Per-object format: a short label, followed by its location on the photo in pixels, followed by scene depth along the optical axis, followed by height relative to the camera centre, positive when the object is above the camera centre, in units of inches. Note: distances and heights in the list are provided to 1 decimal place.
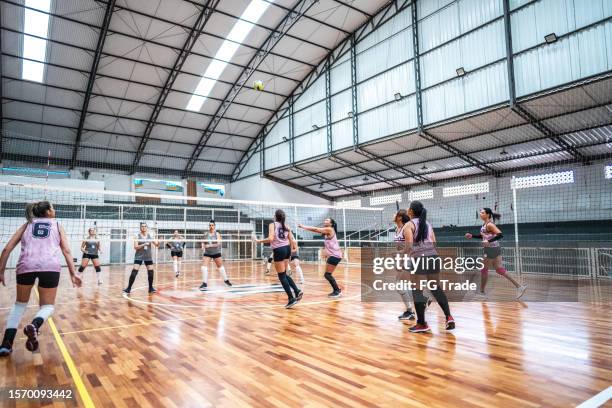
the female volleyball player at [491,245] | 294.7 -16.8
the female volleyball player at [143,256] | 352.2 -22.2
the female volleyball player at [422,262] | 191.5 -18.6
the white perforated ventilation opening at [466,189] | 965.2 +95.0
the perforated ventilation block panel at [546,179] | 834.2 +100.4
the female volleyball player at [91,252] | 466.9 -22.8
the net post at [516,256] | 453.2 -40.6
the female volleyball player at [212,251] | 382.0 -21.1
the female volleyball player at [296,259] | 417.9 -34.8
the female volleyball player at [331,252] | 319.3 -20.7
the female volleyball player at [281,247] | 270.4 -12.7
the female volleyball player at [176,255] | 556.4 -35.9
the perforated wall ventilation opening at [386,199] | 1144.9 +87.5
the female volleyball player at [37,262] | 160.1 -11.7
